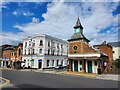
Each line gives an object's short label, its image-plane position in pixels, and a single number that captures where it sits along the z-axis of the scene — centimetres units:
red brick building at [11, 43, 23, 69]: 3205
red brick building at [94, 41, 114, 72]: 2221
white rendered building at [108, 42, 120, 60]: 2979
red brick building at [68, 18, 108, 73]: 1938
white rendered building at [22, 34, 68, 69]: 2758
